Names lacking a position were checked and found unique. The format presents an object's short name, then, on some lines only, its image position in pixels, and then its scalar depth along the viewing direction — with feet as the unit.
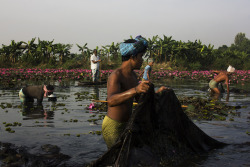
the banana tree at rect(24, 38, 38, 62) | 100.50
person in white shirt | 55.95
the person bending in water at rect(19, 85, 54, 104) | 32.86
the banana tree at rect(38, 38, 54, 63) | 102.80
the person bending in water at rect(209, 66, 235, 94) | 44.42
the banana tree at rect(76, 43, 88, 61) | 109.60
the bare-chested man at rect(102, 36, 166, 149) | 12.65
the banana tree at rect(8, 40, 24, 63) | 100.17
